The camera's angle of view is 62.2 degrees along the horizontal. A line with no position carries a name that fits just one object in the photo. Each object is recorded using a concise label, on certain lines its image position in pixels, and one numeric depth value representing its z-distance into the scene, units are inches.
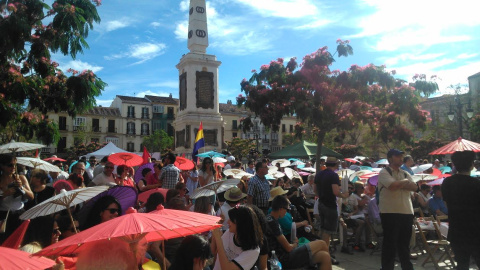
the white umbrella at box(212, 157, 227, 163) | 597.3
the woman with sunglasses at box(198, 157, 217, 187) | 353.4
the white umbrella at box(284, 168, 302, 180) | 470.6
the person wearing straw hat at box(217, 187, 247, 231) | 237.5
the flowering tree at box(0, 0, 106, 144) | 356.5
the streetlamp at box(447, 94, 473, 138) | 696.4
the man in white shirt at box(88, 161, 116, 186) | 294.5
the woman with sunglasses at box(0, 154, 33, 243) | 195.5
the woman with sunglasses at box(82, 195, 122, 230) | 163.8
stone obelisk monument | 940.6
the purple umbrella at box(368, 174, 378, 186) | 312.7
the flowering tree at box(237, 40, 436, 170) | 527.5
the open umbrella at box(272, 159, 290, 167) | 655.4
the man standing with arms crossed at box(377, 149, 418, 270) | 209.5
